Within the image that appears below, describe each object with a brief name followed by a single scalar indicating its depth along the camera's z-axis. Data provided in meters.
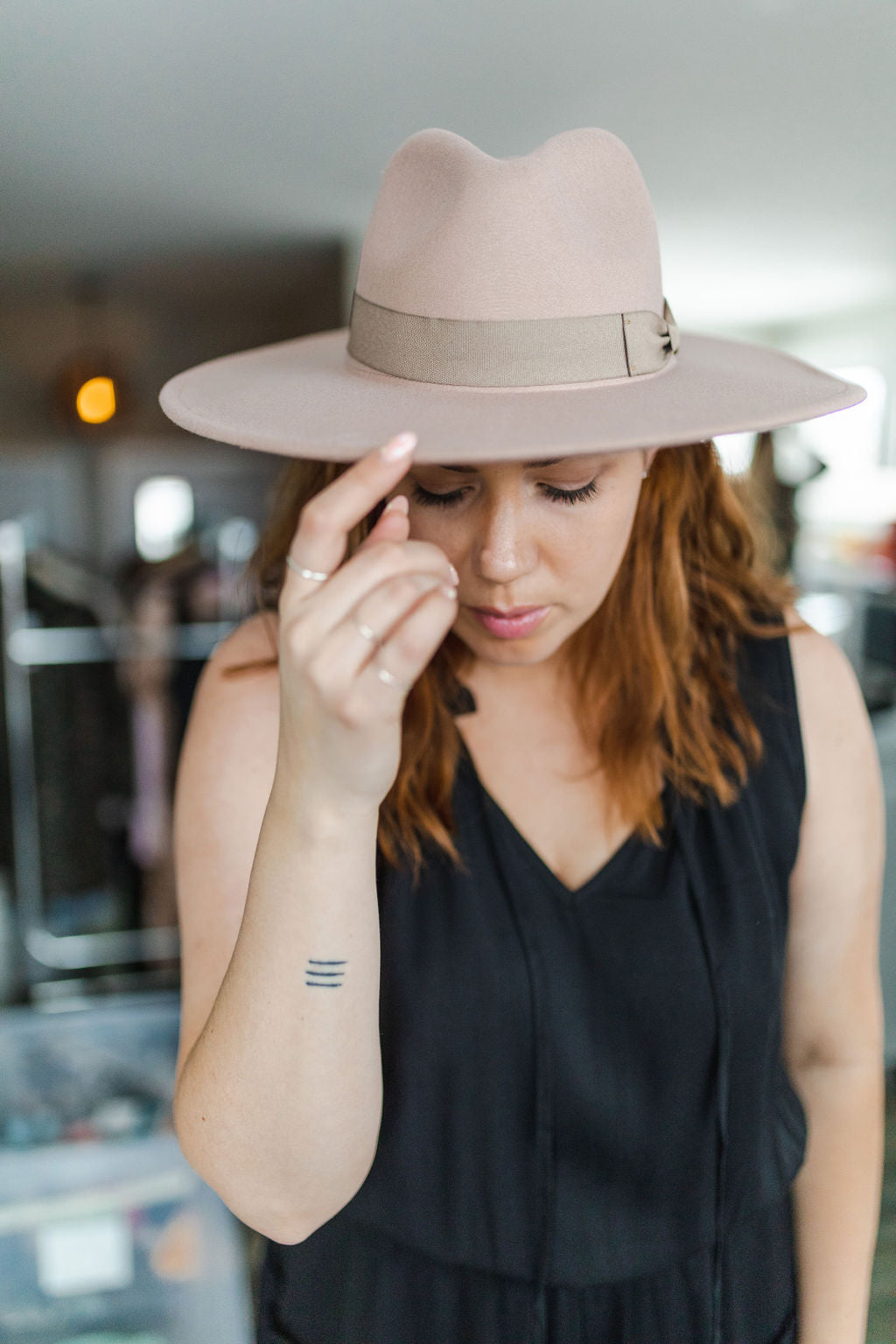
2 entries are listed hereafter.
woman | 0.50
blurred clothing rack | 2.42
